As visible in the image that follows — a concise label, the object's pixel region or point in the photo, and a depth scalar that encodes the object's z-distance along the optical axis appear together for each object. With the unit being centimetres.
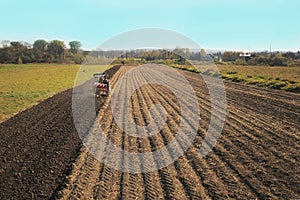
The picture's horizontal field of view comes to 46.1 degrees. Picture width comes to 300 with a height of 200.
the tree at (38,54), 9006
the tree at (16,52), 8375
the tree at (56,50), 9400
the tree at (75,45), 12151
